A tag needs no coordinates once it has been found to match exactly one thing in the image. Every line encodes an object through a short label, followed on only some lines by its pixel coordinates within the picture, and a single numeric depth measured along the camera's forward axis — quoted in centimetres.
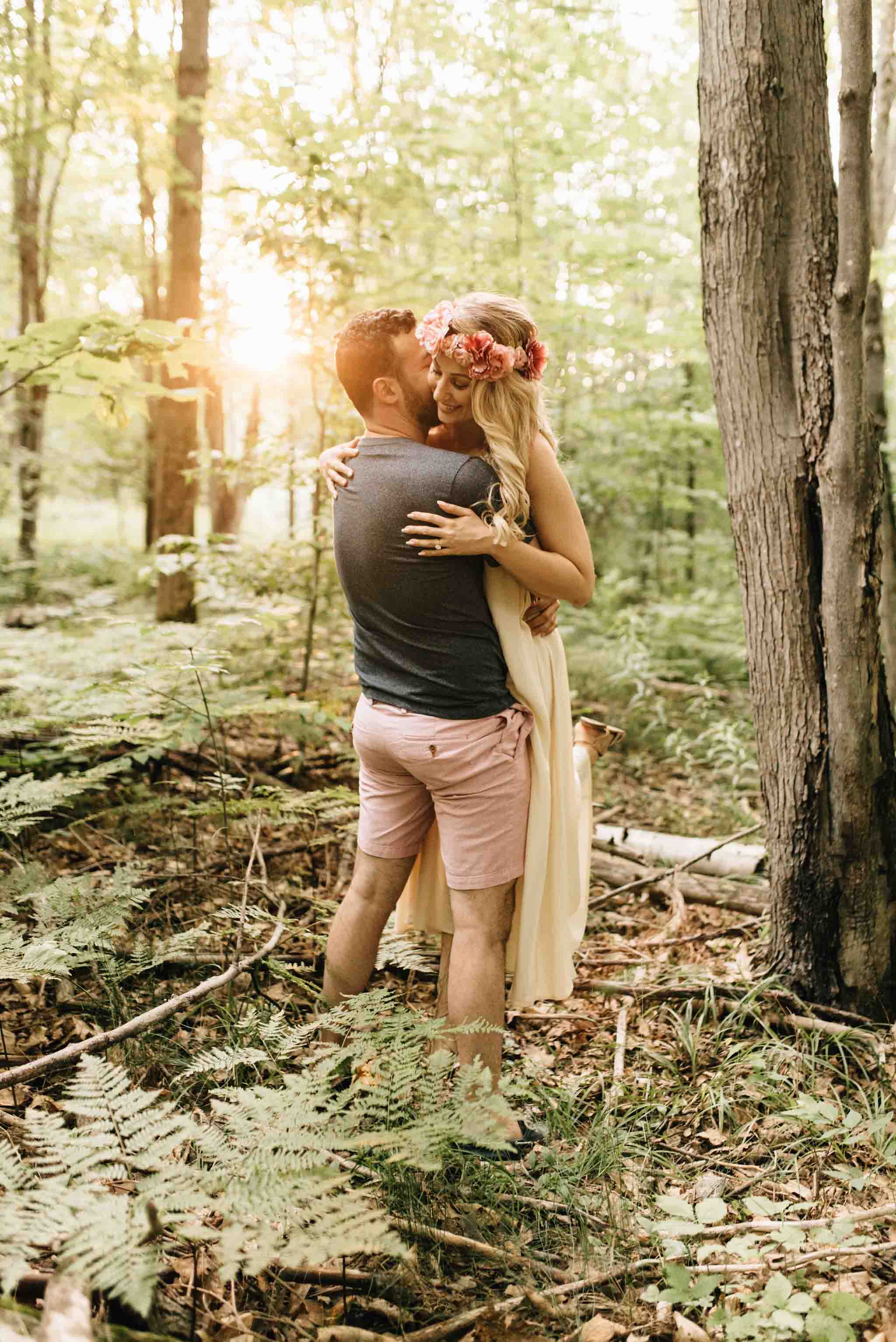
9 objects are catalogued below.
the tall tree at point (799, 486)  290
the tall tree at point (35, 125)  822
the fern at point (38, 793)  286
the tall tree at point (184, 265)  665
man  240
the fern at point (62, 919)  227
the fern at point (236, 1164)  145
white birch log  423
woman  229
